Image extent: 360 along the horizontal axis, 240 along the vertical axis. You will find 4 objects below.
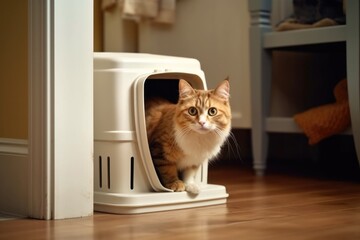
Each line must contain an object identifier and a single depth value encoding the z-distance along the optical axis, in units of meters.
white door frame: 2.18
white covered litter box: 2.31
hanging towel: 3.39
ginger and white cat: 2.36
